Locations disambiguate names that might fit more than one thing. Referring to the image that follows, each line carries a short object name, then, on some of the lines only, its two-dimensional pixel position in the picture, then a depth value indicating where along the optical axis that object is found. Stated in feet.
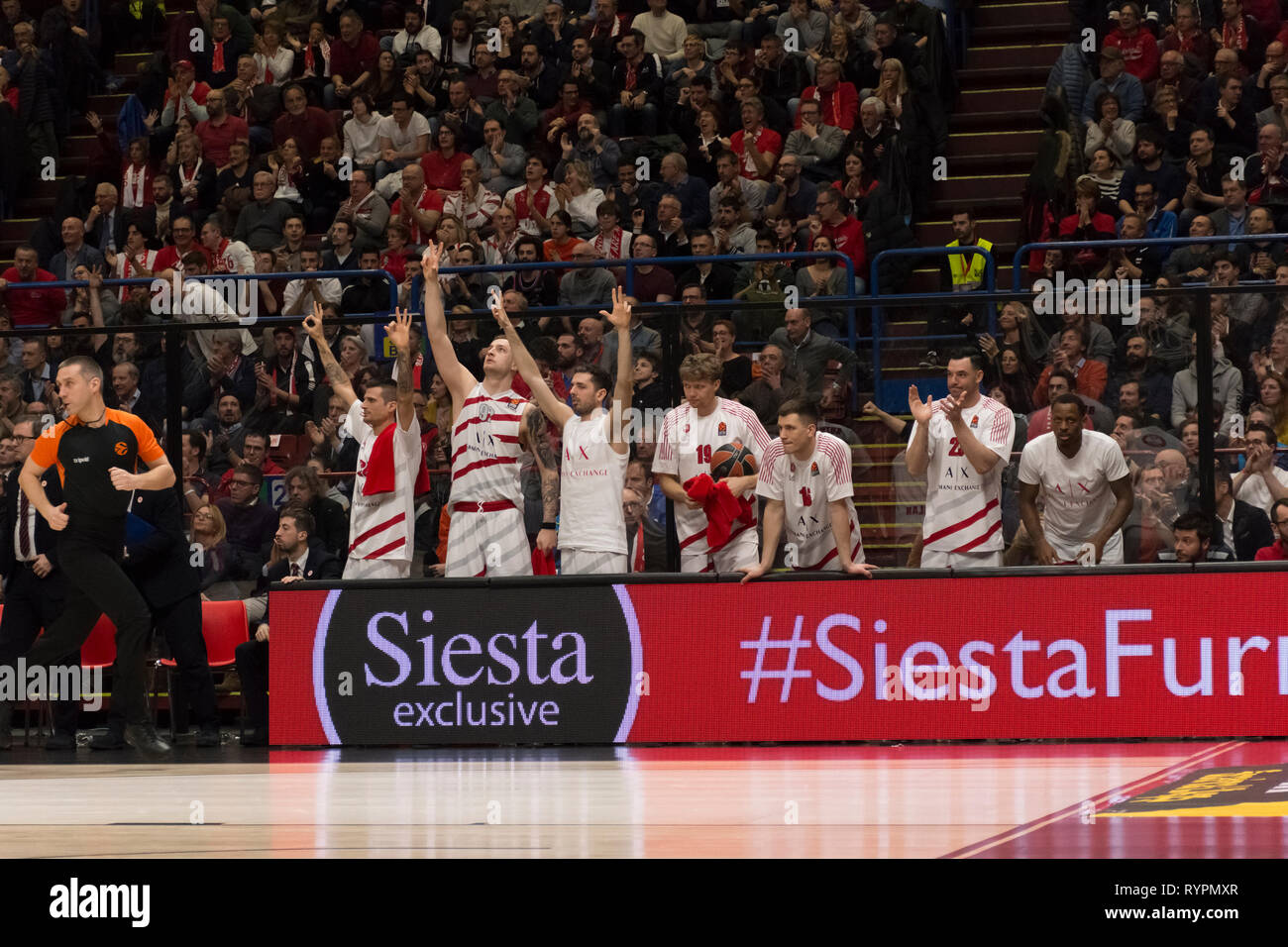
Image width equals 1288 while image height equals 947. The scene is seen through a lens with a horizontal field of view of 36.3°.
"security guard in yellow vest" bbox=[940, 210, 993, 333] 52.60
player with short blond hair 40.24
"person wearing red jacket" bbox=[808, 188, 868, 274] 54.85
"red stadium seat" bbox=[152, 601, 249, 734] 43.75
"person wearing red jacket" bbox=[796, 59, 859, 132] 59.57
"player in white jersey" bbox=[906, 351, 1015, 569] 38.73
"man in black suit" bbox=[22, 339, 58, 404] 43.70
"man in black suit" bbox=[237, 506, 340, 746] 42.55
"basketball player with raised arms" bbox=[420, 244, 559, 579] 40.70
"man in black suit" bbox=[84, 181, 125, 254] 65.51
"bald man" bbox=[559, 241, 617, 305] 54.24
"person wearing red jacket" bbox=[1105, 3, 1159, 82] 58.08
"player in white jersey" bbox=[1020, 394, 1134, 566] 38.52
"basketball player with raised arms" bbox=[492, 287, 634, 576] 40.09
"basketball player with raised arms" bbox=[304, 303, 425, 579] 41.19
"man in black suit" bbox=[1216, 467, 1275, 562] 38.29
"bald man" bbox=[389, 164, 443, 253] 60.49
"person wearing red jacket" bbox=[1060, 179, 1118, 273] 52.75
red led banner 37.86
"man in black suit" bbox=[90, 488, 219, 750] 41.24
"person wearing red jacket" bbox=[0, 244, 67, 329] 59.26
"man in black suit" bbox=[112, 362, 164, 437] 43.21
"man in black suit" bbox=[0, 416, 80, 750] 42.91
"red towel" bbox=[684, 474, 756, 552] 40.01
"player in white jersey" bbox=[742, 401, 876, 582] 39.17
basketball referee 38.83
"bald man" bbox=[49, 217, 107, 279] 64.44
